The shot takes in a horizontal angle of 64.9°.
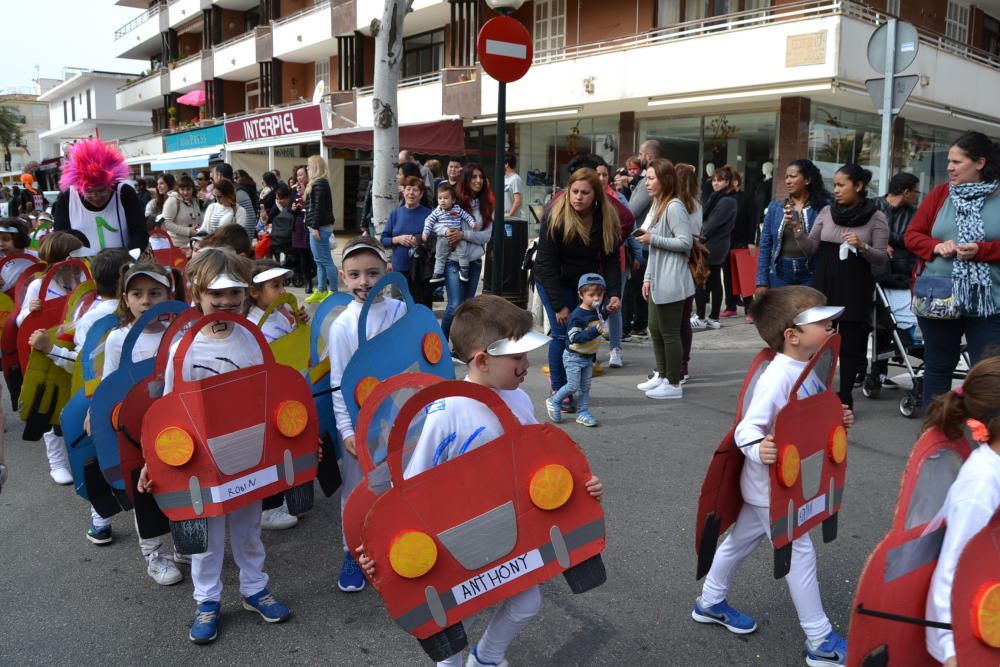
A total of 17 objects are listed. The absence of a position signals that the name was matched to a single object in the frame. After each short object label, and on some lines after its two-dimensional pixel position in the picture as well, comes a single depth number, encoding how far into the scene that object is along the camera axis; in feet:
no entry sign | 21.43
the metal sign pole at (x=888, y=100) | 23.09
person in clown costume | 18.44
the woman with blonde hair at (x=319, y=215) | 34.27
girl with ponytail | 6.22
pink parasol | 122.21
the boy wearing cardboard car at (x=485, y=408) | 7.51
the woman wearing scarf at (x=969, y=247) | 14.53
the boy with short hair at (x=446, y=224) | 24.38
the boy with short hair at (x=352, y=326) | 10.89
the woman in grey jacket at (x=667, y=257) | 20.10
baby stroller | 19.17
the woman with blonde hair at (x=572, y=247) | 18.63
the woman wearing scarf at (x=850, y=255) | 17.92
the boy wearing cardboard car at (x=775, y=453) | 8.96
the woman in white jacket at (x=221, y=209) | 29.48
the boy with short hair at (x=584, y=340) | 18.31
